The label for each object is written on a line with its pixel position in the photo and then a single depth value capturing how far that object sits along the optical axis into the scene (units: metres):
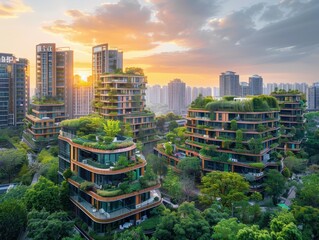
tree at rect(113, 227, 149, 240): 17.21
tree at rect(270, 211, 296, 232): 18.16
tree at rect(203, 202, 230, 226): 20.64
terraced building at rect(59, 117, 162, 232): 21.54
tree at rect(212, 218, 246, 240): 17.69
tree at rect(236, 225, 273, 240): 16.49
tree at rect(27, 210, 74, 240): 18.95
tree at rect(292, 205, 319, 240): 19.64
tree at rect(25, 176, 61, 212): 23.28
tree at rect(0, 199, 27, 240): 20.17
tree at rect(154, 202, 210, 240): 18.67
